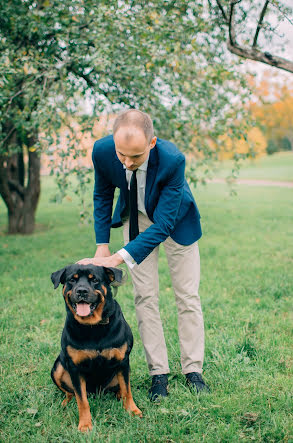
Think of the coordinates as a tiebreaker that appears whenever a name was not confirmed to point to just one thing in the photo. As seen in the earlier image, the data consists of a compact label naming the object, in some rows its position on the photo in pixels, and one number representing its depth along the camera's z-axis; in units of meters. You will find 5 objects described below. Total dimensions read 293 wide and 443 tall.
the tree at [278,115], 37.15
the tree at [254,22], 5.50
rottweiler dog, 2.85
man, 2.94
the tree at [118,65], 6.08
